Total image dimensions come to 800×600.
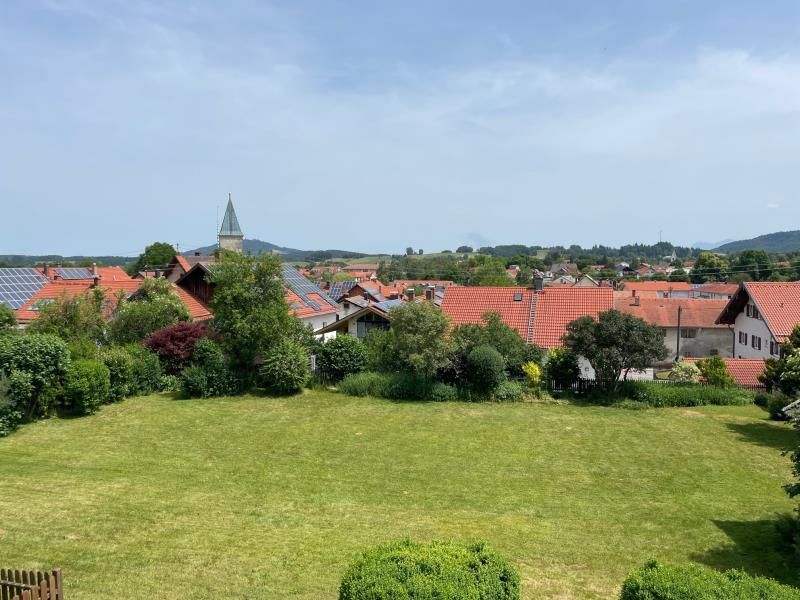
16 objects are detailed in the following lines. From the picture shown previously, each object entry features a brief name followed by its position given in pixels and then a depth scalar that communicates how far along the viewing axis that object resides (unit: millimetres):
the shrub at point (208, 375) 23734
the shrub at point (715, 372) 25391
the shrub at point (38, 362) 18658
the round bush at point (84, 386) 20109
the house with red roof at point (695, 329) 50031
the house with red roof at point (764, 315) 30484
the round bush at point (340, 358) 26016
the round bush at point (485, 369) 23562
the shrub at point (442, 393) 24125
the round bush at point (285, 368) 24125
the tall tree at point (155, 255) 104719
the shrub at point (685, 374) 25781
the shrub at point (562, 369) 24781
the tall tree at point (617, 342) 22312
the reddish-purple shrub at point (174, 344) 25234
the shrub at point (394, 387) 24219
